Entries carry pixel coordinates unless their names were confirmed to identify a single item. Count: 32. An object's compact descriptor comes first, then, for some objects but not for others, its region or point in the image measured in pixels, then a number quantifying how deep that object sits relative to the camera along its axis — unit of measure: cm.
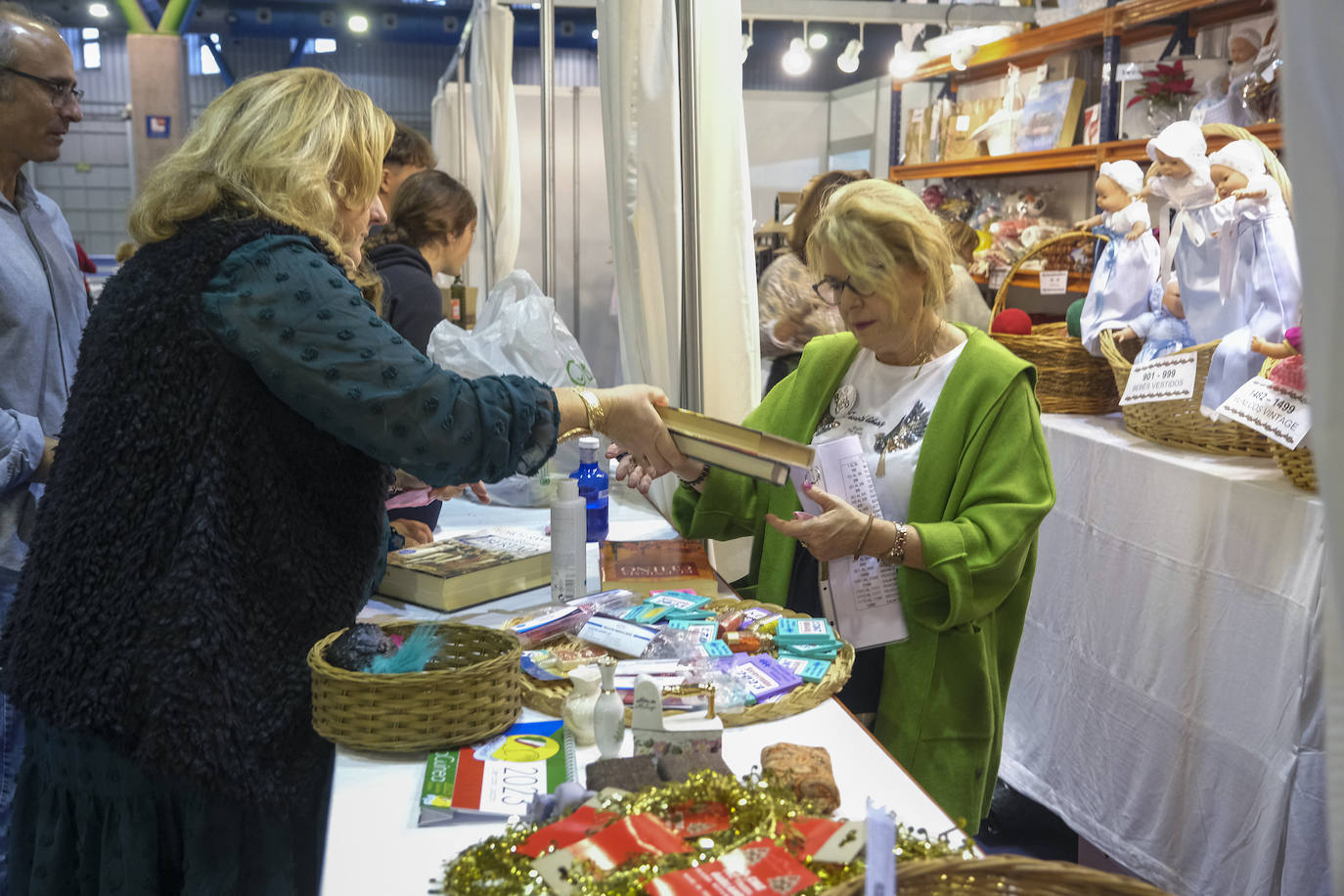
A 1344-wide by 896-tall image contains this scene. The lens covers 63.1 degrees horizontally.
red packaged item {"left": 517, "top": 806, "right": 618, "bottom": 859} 102
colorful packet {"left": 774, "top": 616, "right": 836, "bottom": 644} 162
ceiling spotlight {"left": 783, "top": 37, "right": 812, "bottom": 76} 570
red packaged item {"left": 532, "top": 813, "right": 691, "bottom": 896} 96
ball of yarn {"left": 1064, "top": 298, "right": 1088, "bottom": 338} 365
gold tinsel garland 96
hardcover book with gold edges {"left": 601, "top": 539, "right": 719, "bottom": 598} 197
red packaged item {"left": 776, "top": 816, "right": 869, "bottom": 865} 99
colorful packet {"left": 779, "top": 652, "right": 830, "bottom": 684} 152
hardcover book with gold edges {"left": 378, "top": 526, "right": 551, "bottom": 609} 197
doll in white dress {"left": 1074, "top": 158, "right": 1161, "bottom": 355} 337
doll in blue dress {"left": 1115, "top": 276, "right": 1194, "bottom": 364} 313
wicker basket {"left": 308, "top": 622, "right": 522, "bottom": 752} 128
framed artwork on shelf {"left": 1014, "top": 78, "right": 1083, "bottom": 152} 450
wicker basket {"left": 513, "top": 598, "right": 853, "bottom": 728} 140
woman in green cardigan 184
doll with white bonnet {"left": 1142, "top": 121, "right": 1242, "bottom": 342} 293
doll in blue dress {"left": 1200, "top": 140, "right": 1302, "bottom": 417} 269
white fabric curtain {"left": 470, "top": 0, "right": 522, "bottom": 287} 539
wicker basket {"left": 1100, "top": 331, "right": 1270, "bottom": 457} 279
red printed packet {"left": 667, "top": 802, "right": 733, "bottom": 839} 105
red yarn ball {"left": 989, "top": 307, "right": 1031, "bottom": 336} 375
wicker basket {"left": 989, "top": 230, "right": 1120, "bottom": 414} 362
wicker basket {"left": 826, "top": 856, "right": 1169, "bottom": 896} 89
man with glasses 213
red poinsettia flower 384
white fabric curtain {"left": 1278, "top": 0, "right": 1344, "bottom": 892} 53
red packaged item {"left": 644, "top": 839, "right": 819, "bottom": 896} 92
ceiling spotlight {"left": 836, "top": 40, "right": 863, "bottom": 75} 570
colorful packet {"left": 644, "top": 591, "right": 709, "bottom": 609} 178
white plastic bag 288
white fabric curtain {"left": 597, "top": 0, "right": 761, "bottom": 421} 237
